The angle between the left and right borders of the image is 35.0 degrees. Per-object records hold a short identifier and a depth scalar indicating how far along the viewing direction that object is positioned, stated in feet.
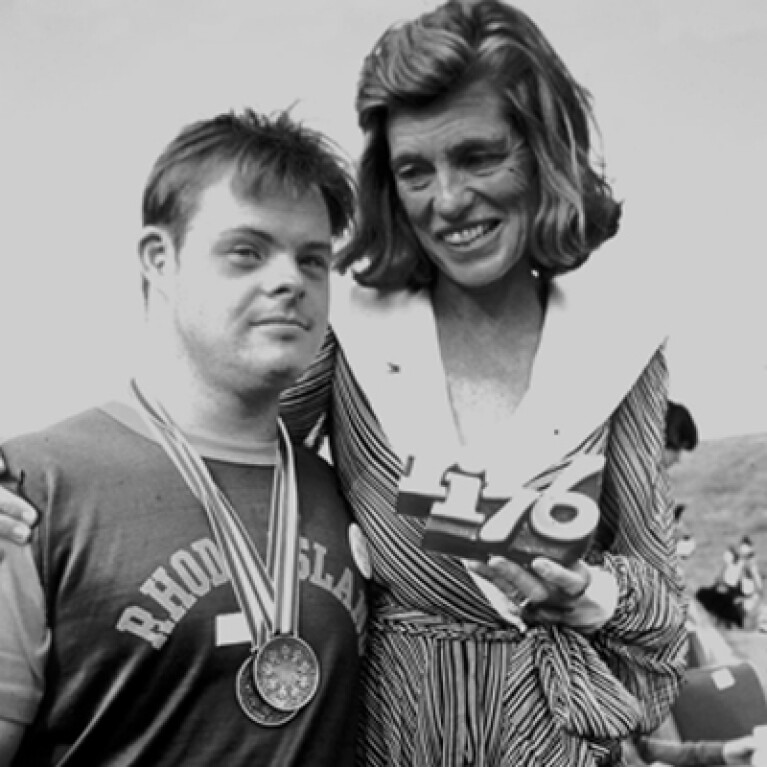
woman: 4.13
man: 3.53
